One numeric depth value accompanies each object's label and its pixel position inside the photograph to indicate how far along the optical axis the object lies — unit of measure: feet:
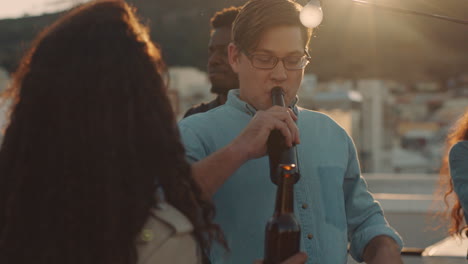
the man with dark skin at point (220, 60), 11.23
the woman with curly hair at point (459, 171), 8.17
